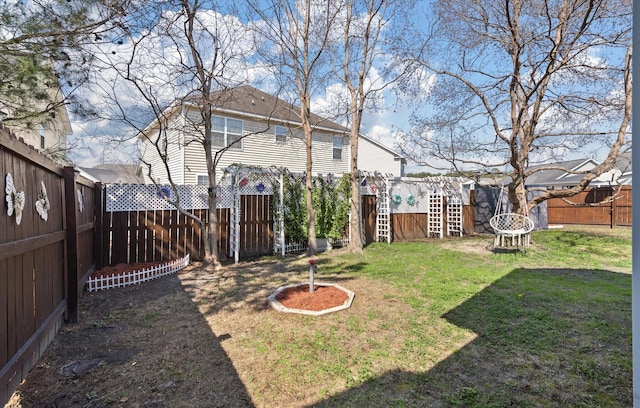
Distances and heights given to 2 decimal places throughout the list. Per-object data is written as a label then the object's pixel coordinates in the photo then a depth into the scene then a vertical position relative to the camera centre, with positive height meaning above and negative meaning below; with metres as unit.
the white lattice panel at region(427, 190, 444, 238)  11.52 -0.55
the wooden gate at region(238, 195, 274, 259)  7.65 -0.59
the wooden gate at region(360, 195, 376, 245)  9.82 -0.52
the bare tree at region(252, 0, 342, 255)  7.04 +3.68
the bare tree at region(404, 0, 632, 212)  6.95 +2.92
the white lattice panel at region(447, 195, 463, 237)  11.61 -0.56
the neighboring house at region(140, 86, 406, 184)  11.41 +2.29
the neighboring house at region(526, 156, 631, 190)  17.42 +1.37
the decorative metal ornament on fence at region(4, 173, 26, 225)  2.09 +0.04
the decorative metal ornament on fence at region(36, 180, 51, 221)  2.71 +0.00
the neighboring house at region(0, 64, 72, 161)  4.01 +1.17
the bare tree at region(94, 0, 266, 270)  4.98 +2.22
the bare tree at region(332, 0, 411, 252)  7.59 +3.37
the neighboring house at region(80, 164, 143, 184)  15.28 +1.68
